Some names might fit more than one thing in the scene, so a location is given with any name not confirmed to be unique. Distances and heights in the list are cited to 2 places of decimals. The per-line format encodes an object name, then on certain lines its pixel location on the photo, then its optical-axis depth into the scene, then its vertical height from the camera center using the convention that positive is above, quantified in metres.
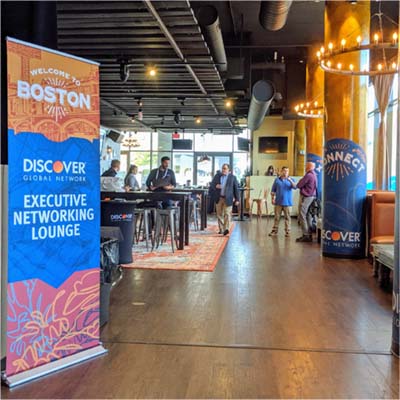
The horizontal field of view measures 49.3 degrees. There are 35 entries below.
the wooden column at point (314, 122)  11.20 +1.74
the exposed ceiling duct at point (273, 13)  6.31 +2.69
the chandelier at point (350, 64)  4.86 +1.67
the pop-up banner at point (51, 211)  2.52 -0.16
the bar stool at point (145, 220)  7.78 -0.63
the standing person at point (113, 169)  8.52 +0.33
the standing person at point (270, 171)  16.22 +0.57
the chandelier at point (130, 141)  19.12 +1.96
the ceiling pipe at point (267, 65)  13.30 +3.71
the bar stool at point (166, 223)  7.54 -0.65
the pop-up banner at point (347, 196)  6.86 -0.15
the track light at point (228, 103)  11.83 +2.31
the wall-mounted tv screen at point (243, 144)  19.08 +1.86
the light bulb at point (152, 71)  8.27 +2.21
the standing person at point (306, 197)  9.04 -0.22
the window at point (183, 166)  21.13 +0.98
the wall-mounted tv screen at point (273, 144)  16.84 +1.64
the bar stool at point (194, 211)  10.75 -0.64
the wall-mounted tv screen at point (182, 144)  20.61 +2.00
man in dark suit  9.53 -0.17
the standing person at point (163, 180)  8.41 +0.12
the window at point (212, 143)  20.88 +2.09
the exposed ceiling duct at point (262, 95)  10.77 +2.27
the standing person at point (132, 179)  10.98 +0.17
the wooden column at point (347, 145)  6.85 +0.66
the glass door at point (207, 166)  20.84 +0.97
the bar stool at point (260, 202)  14.36 -0.55
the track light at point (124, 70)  7.90 +2.09
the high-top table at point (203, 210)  10.55 -0.59
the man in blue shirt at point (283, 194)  9.69 -0.17
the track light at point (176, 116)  13.35 +2.14
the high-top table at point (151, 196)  7.32 -0.17
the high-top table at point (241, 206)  13.77 -0.64
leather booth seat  6.31 -0.42
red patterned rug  6.11 -1.11
